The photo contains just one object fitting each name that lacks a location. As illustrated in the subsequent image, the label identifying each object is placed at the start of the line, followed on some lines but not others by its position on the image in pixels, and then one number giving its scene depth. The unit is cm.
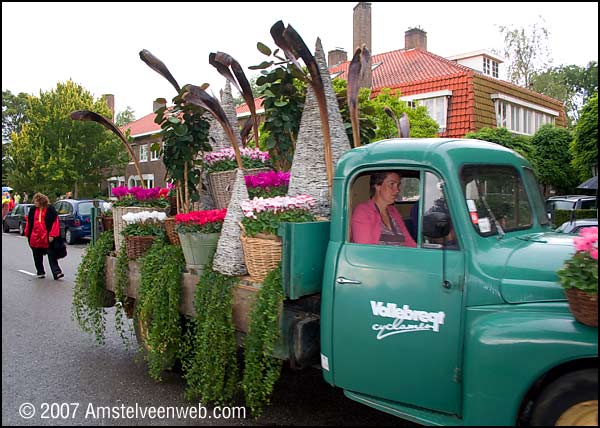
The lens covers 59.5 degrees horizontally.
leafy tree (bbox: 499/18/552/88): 2991
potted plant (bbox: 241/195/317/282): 370
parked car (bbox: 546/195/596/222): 1255
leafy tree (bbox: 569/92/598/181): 1577
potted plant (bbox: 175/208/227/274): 427
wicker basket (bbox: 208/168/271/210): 538
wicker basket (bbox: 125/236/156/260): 495
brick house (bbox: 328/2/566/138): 2041
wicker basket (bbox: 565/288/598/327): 246
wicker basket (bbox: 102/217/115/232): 589
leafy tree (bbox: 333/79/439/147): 1181
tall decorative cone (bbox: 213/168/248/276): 402
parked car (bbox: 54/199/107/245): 1717
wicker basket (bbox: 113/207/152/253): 537
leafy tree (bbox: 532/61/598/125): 3134
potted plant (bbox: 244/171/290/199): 446
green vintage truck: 267
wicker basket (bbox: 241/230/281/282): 370
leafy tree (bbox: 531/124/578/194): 1917
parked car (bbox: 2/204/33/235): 2255
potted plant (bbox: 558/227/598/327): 245
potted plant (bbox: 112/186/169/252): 542
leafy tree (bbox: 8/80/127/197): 2486
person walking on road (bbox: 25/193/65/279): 902
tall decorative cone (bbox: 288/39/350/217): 424
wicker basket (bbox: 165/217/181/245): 477
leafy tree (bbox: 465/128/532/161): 1628
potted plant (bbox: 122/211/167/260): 496
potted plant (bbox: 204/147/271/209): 544
